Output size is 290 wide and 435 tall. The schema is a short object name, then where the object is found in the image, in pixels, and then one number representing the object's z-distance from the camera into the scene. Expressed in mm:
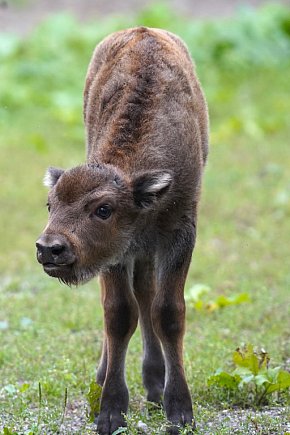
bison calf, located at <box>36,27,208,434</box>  13930
